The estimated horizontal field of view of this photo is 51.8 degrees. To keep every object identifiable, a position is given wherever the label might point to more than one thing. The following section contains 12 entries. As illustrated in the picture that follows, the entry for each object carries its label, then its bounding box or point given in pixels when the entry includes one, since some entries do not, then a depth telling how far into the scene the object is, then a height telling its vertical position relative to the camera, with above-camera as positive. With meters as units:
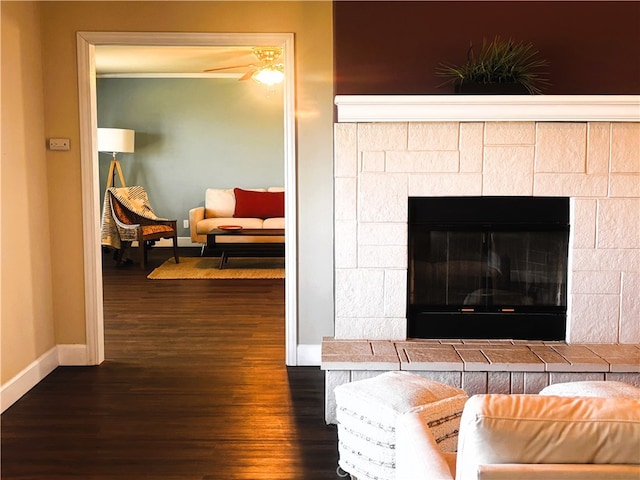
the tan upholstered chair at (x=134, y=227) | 7.59 -0.55
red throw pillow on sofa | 8.42 -0.30
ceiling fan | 5.91 +1.07
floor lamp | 8.36 +0.48
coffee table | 7.51 -0.75
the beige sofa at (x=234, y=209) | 8.36 -0.38
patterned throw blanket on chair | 7.71 -0.47
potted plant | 3.31 +0.56
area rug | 7.01 -1.00
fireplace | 3.26 +0.00
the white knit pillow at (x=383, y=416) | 2.28 -0.83
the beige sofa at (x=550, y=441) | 1.25 -0.50
